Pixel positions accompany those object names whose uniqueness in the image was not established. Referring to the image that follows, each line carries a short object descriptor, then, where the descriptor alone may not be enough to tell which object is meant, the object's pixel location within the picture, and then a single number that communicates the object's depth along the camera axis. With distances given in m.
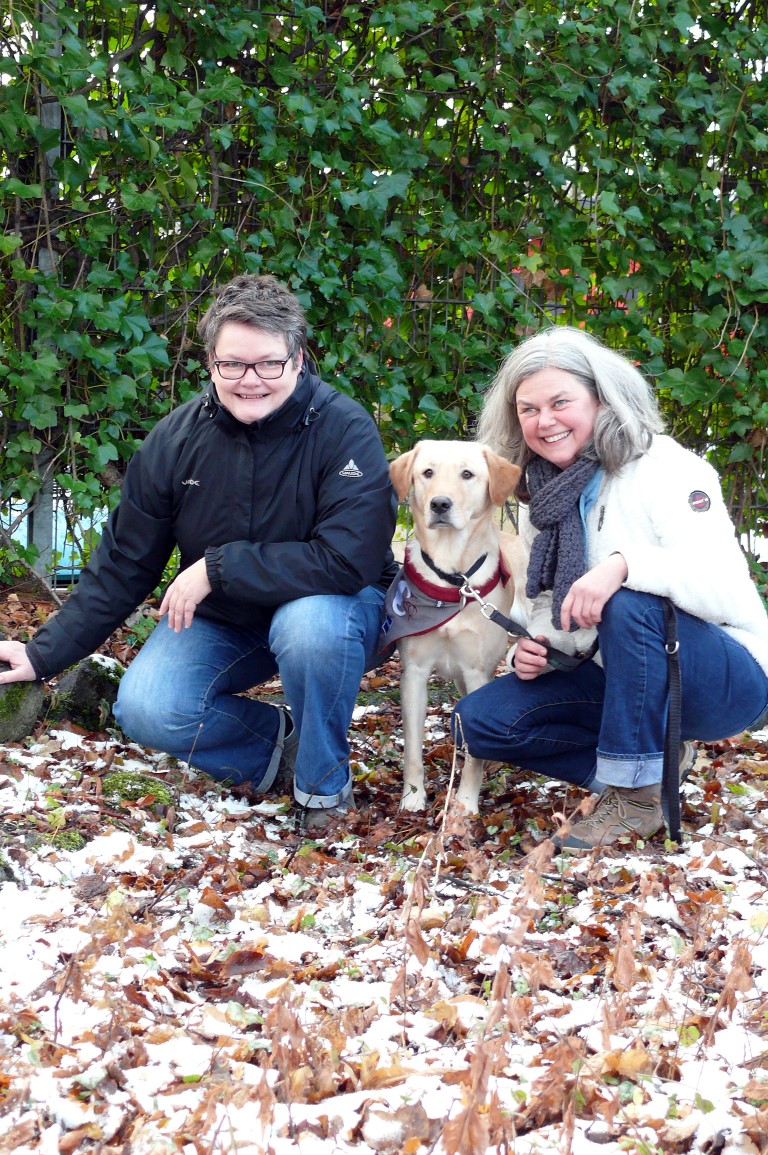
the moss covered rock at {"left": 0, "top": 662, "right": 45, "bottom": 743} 3.51
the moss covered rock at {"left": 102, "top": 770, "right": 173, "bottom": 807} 3.28
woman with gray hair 2.94
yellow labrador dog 3.49
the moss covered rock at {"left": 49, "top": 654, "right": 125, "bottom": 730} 3.84
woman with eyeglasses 3.19
